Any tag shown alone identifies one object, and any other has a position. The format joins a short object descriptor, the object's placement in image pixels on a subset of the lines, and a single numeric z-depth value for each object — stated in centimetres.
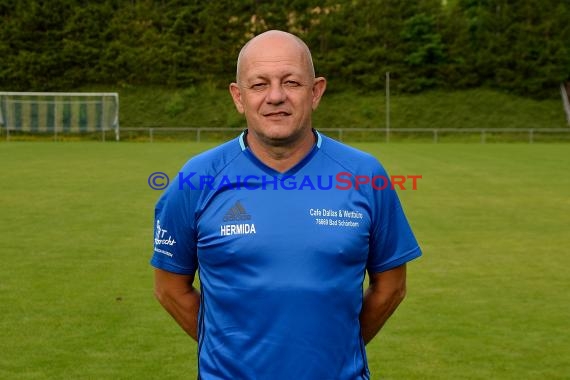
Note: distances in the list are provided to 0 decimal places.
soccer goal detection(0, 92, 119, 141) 5256
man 315
